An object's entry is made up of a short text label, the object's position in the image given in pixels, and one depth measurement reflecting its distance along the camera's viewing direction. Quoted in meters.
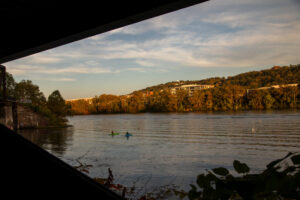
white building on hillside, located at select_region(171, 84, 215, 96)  139.46
